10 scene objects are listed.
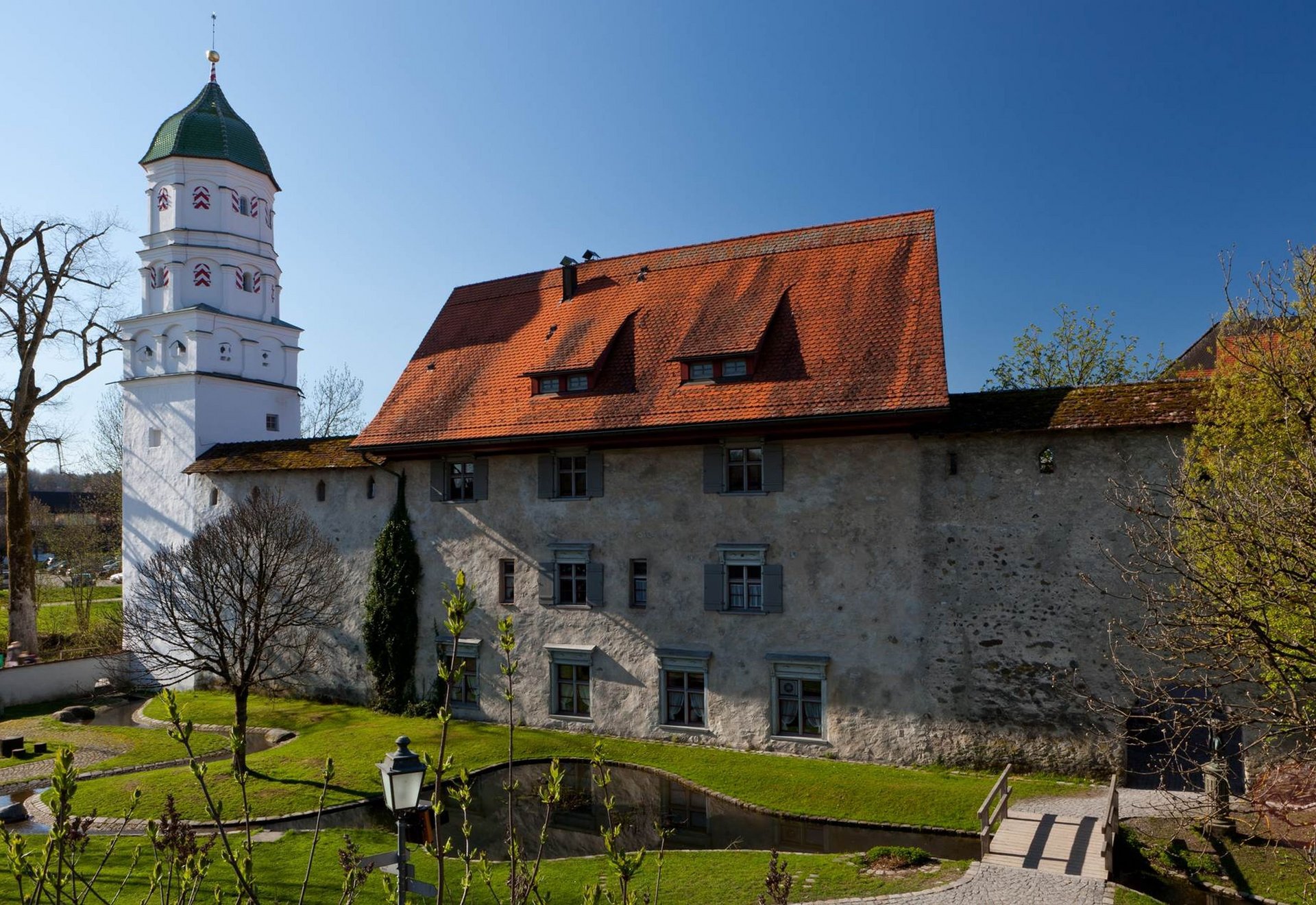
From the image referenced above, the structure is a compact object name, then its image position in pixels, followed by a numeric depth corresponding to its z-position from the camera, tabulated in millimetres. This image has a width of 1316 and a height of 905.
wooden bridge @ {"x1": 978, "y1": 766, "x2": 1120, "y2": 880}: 12805
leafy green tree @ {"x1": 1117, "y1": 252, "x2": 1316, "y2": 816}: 8117
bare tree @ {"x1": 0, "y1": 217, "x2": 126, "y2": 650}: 28156
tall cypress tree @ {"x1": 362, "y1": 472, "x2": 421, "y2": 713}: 23281
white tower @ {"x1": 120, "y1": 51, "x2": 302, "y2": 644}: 28453
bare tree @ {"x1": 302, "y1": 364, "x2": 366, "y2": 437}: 51125
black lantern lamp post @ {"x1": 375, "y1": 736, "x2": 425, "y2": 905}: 6852
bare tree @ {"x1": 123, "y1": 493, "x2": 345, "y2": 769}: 19461
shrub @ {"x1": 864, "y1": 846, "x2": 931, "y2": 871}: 13211
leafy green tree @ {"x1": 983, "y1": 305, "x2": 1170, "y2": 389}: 34281
